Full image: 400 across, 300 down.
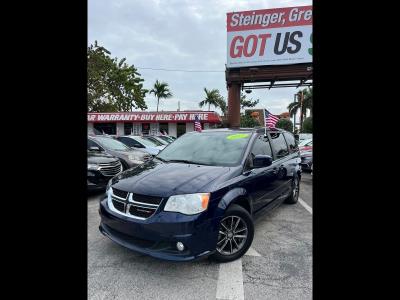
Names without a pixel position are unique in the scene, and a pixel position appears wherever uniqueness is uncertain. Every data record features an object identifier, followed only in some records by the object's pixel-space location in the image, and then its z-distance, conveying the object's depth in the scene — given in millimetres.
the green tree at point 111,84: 25500
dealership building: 26500
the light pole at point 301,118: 38719
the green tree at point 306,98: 40847
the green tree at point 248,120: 36812
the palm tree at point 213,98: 41750
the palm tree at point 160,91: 42250
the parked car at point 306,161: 8977
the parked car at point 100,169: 5711
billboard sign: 16781
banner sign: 25234
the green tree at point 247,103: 44406
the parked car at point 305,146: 9969
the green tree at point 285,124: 35122
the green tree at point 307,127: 34762
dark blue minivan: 2568
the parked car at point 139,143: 10727
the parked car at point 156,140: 12495
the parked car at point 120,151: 7223
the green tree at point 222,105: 41956
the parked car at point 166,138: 15281
